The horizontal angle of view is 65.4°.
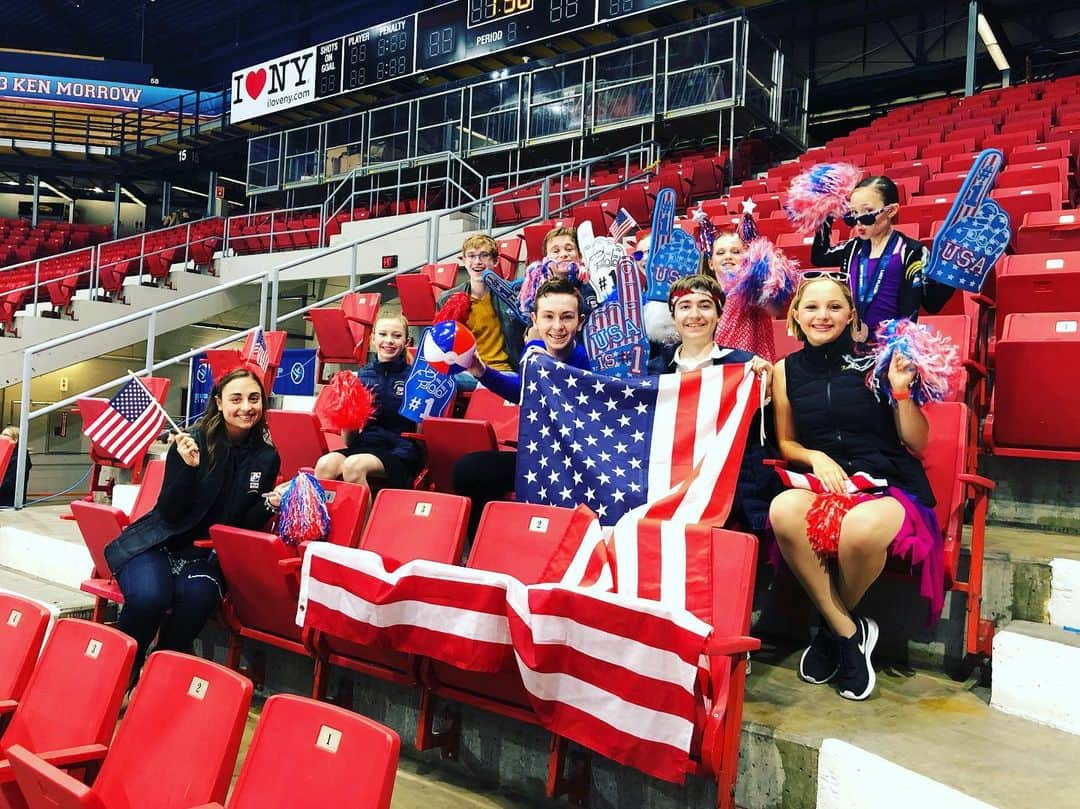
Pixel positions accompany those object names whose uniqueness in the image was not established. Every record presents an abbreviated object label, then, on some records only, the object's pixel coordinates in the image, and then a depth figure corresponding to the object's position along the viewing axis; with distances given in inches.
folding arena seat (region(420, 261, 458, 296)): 242.2
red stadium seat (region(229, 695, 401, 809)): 52.0
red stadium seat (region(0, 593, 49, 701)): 85.2
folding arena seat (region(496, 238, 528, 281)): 253.1
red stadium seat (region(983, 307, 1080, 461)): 107.7
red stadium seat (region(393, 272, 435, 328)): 235.8
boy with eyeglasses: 148.9
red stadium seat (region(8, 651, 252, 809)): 60.4
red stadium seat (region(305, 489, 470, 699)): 97.3
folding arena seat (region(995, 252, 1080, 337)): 125.8
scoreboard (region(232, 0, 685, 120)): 461.7
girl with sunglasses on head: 81.0
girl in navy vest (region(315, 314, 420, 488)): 126.7
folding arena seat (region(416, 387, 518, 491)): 124.0
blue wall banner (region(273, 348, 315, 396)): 221.4
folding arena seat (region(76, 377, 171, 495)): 186.4
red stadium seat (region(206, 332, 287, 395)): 193.3
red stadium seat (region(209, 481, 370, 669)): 102.2
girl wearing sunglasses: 109.7
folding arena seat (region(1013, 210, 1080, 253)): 155.4
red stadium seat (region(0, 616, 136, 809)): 70.8
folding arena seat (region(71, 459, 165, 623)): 118.6
